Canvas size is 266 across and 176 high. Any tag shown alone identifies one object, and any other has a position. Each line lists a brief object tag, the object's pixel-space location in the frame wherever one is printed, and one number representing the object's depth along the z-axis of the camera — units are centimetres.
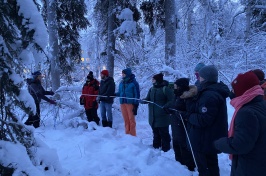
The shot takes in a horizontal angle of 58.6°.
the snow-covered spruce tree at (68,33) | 952
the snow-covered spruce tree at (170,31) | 855
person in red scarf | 209
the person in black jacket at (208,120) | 308
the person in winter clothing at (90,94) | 711
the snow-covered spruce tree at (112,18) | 1004
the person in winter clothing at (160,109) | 498
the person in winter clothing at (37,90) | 626
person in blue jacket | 598
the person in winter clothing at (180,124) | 381
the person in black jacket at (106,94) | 664
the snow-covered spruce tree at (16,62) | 207
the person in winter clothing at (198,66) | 487
